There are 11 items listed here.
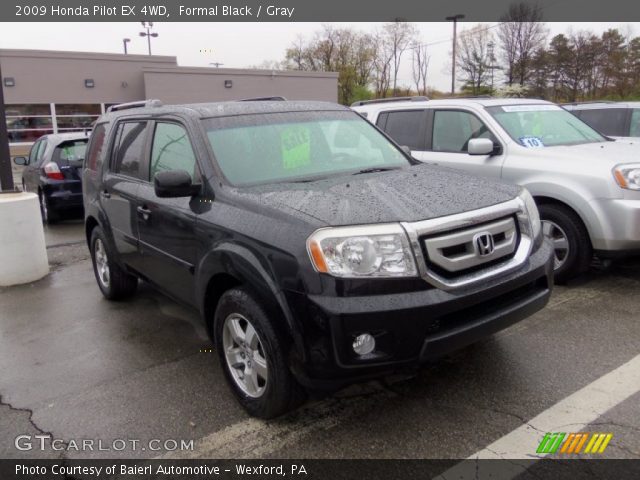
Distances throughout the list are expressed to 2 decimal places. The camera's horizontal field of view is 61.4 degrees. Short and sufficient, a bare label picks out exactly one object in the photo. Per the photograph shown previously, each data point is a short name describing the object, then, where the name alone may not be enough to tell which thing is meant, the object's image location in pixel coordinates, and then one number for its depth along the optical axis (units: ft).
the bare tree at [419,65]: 157.07
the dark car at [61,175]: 30.37
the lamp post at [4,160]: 22.39
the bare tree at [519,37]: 133.28
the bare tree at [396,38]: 158.92
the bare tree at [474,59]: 142.61
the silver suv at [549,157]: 15.64
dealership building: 79.05
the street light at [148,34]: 145.42
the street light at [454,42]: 135.50
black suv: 8.54
